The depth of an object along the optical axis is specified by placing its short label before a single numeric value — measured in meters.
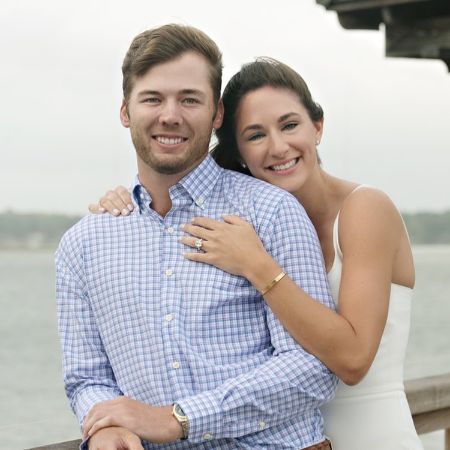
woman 2.40
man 2.36
